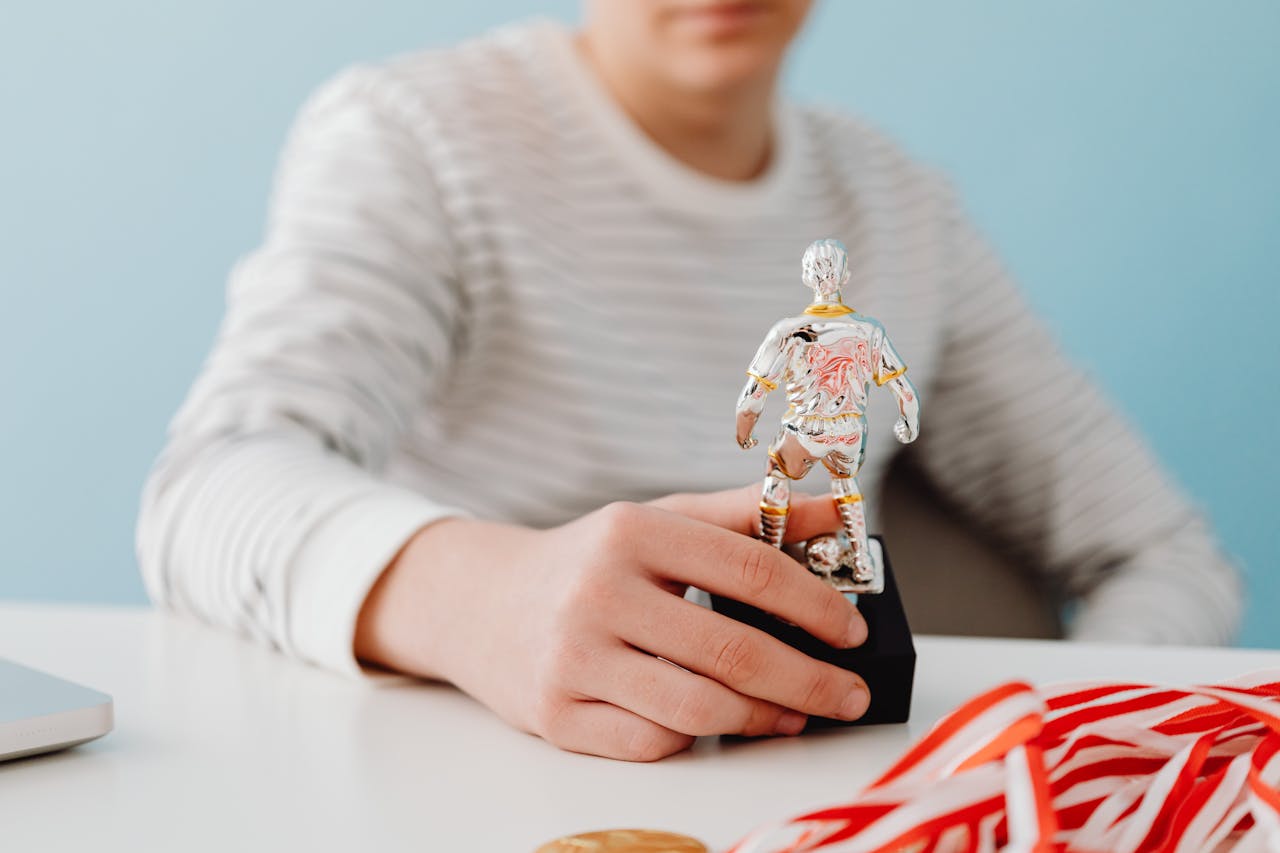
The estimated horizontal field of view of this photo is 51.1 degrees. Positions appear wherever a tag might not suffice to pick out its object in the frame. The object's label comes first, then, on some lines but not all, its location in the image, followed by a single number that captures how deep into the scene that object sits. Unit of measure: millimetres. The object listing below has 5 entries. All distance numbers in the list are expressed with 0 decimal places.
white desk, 415
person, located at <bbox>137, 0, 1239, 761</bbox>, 612
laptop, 470
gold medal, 378
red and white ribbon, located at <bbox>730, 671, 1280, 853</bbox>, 322
